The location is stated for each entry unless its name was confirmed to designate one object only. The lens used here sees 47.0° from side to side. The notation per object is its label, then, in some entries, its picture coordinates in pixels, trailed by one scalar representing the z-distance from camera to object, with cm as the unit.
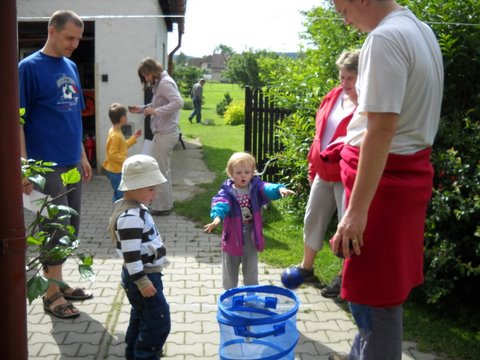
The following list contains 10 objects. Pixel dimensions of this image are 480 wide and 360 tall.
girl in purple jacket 382
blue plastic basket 266
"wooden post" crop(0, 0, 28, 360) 186
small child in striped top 296
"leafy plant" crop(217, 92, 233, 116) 3200
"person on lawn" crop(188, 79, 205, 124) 2450
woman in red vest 390
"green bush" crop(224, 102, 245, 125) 2491
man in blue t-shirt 380
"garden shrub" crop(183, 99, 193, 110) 3503
